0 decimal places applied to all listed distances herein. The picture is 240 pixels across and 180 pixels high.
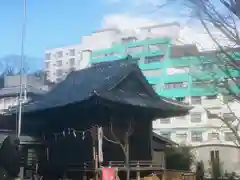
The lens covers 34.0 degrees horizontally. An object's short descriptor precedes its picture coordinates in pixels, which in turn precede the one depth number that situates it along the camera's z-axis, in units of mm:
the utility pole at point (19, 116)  23706
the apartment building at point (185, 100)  47094
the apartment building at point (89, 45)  77438
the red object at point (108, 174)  18312
